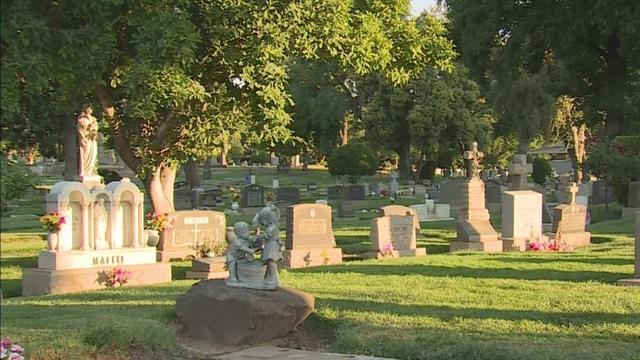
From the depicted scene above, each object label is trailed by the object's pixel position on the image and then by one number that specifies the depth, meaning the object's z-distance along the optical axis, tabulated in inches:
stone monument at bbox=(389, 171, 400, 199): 1602.7
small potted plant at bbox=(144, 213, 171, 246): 631.5
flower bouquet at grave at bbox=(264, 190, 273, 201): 1323.8
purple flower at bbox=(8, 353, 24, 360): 233.0
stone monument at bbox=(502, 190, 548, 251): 748.6
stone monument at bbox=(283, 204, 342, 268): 638.5
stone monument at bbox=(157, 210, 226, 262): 673.6
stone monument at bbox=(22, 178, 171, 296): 510.3
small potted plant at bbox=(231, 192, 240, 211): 1270.9
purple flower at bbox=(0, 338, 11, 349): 230.1
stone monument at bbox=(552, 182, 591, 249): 768.3
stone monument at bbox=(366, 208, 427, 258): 681.6
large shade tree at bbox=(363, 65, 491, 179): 1973.4
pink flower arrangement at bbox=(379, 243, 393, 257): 674.8
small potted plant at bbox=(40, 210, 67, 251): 506.6
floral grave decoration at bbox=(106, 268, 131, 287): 522.0
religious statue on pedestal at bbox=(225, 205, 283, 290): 340.2
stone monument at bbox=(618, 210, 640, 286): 442.6
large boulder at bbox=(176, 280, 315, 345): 321.4
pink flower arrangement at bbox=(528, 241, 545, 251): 713.6
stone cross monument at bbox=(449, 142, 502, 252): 741.3
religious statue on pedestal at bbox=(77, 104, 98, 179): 606.2
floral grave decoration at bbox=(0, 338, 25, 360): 230.2
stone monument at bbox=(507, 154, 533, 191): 969.5
